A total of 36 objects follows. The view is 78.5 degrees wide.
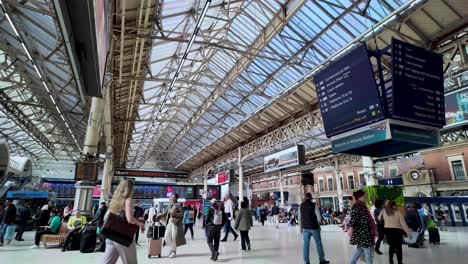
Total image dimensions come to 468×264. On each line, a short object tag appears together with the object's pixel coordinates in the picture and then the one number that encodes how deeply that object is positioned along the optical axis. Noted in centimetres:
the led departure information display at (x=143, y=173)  2995
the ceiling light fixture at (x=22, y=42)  808
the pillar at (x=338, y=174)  2665
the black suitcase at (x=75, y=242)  793
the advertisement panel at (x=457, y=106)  956
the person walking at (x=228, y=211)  1010
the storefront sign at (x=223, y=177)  2325
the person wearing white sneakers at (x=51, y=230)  856
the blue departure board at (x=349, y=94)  439
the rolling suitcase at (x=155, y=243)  664
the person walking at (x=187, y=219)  1105
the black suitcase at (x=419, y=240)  834
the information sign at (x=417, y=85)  432
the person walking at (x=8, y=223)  940
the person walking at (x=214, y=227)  629
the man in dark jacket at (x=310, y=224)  546
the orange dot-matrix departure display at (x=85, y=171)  846
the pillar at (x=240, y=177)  2261
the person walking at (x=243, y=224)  765
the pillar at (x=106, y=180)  2044
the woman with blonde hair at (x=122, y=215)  313
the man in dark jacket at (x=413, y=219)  865
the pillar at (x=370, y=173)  1250
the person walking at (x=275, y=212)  1972
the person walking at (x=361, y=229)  450
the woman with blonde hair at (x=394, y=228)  536
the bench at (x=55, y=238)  833
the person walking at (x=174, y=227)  677
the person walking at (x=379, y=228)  733
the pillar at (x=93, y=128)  905
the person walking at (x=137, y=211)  1007
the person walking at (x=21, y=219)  1045
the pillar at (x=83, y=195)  855
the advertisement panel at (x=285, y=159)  1551
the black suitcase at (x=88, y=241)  744
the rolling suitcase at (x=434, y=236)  921
